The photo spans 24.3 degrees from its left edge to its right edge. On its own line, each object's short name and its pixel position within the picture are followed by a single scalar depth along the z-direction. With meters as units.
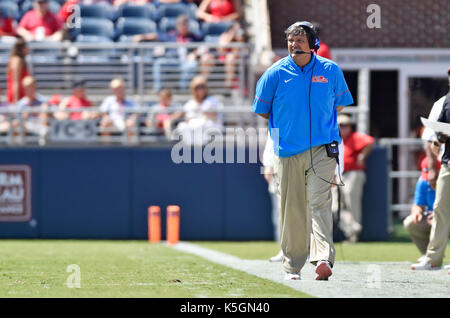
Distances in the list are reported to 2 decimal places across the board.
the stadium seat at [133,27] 18.20
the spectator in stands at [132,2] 18.64
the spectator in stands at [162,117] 15.48
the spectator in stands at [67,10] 18.39
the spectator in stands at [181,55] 16.75
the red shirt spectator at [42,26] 17.73
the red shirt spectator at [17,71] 16.11
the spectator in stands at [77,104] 15.86
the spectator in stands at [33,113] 15.52
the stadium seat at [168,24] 18.27
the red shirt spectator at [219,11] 18.30
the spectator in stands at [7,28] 18.28
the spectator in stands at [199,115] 14.95
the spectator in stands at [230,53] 16.58
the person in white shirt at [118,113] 15.48
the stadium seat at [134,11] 18.41
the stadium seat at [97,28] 18.22
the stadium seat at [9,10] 18.62
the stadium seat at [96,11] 18.44
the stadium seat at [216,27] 18.05
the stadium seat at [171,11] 18.61
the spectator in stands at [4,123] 15.66
